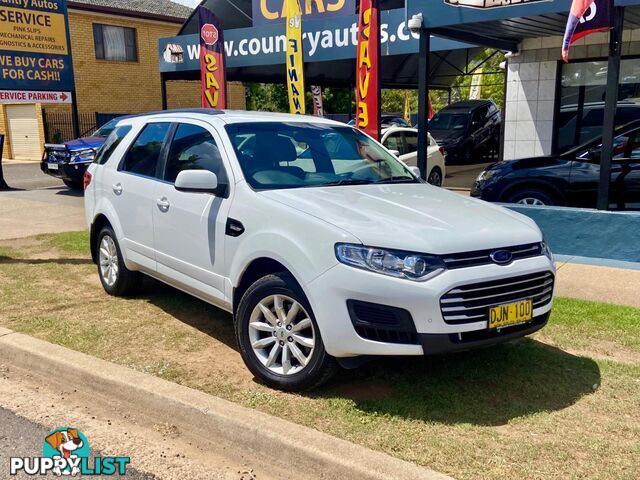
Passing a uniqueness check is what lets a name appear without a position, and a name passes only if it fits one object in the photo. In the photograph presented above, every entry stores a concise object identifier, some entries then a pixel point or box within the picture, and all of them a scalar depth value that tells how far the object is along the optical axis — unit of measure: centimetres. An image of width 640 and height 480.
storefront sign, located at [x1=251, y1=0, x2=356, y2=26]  1357
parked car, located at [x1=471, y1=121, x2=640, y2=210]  777
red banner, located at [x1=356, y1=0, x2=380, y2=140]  905
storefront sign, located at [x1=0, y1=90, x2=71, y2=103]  1551
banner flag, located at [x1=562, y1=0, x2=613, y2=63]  691
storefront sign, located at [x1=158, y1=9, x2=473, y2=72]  1240
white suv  352
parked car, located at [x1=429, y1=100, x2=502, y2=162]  2062
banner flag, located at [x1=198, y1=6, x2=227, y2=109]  1357
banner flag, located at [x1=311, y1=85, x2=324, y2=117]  2372
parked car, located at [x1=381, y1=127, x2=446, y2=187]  1326
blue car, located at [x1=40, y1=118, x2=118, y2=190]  1477
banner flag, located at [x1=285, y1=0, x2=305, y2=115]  1099
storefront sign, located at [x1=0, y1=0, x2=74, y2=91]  1533
